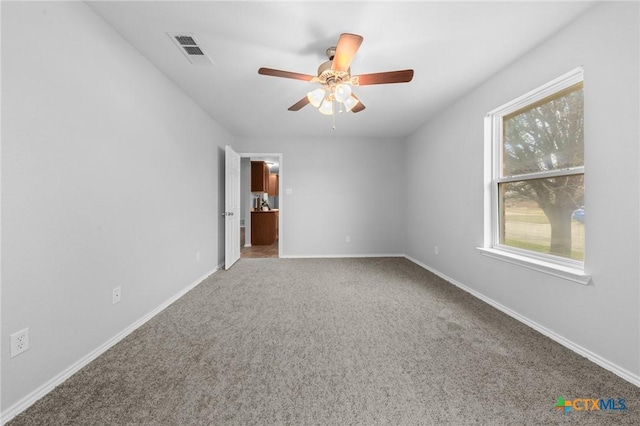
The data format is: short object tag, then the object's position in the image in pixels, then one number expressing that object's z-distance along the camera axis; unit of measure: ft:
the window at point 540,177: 5.95
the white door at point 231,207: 12.50
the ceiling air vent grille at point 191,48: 6.08
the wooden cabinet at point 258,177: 21.99
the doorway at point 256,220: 18.19
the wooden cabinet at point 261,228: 20.36
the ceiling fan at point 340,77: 5.16
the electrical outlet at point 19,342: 3.80
